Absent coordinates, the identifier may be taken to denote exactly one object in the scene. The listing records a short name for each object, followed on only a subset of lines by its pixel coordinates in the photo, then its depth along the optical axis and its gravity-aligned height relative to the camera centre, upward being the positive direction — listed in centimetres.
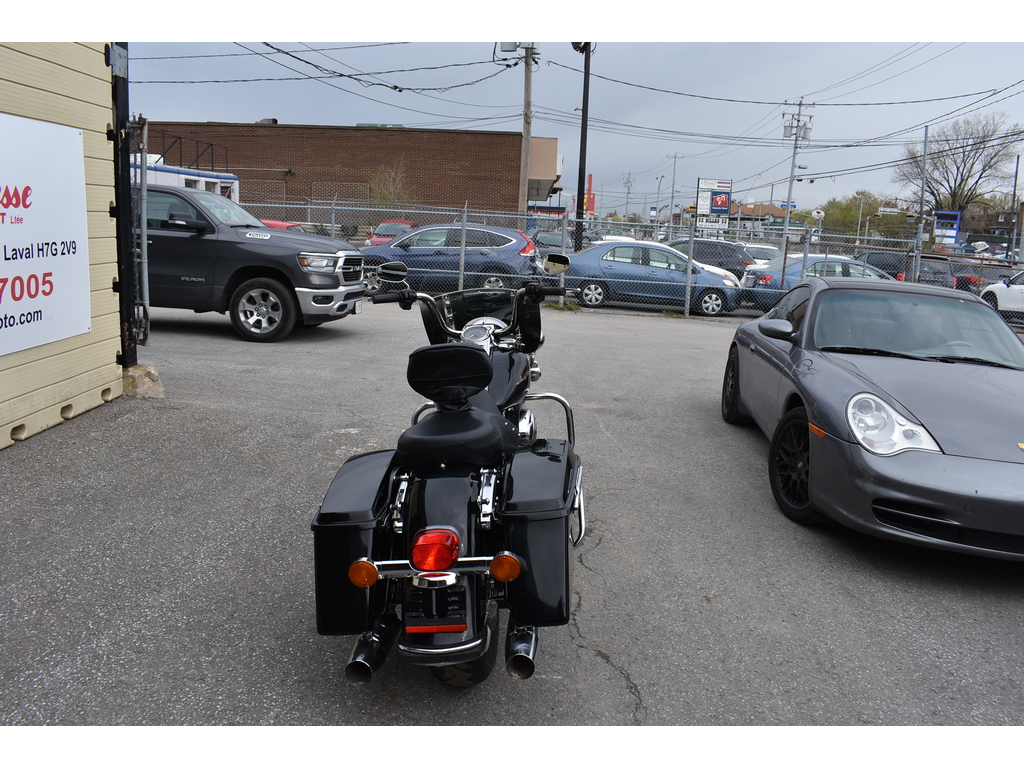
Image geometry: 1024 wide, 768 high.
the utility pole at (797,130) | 5388 +785
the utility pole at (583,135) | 2184 +288
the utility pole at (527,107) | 2483 +396
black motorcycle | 256 -103
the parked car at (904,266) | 1967 -39
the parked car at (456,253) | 1584 -43
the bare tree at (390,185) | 3572 +194
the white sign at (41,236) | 526 -17
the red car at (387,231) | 2120 -8
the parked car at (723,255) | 1884 -30
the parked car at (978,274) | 2029 -52
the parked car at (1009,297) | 1947 -100
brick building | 3753 +313
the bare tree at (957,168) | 6203 +696
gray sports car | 387 -89
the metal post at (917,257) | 1706 -12
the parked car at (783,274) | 1739 -63
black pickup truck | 994 -60
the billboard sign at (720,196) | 6975 +439
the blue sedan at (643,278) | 1694 -81
